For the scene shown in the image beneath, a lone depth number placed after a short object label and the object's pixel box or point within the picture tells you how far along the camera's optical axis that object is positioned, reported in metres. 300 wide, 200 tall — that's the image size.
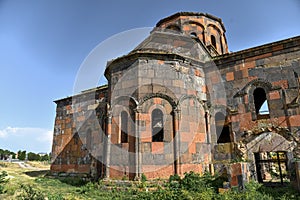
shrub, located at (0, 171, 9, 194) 7.59
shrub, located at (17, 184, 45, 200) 6.02
